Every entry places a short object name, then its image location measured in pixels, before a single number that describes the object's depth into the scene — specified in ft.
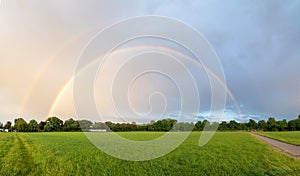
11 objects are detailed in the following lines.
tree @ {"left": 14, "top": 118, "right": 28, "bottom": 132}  273.70
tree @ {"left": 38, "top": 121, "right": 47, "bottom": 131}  279.56
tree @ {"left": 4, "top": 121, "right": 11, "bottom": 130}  316.15
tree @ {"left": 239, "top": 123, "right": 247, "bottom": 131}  286.95
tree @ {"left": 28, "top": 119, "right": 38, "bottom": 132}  279.35
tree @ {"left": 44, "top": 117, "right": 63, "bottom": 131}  264.19
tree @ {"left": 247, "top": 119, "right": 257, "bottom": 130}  277.08
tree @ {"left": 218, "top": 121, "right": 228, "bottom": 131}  282.29
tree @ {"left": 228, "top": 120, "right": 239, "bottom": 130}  285.68
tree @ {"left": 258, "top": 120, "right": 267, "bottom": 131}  252.92
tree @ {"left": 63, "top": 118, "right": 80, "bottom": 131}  246.49
